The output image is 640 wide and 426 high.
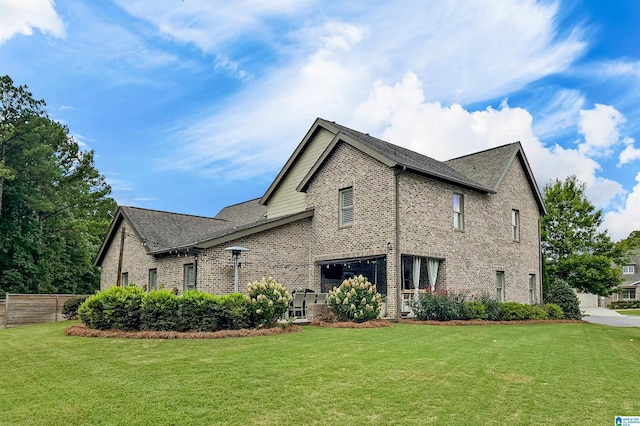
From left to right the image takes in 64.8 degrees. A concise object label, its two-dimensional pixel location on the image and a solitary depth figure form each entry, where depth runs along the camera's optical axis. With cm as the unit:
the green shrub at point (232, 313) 1326
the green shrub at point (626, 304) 5703
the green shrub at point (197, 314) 1305
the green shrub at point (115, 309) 1382
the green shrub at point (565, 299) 2541
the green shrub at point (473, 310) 1803
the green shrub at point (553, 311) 2358
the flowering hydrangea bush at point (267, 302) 1362
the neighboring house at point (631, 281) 6257
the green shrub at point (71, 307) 2295
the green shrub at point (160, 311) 1320
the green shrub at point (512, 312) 1989
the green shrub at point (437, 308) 1741
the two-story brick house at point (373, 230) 1858
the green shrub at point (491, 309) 1922
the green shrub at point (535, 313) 2094
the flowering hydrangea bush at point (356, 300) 1598
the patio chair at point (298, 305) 1751
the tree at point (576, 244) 3453
